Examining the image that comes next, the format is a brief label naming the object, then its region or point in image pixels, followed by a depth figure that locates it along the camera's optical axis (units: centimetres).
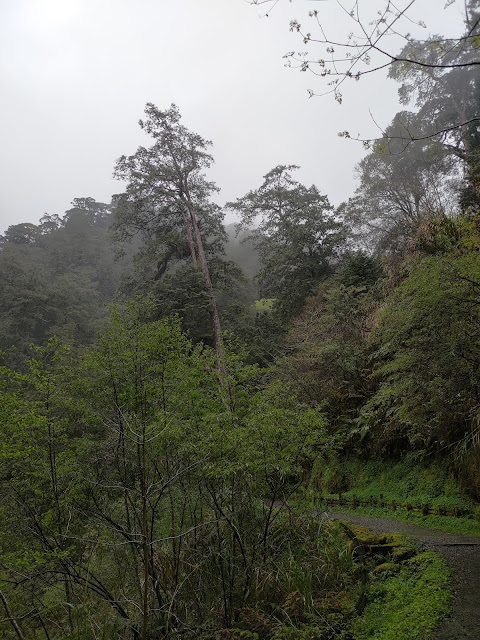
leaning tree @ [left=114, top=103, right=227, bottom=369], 1606
